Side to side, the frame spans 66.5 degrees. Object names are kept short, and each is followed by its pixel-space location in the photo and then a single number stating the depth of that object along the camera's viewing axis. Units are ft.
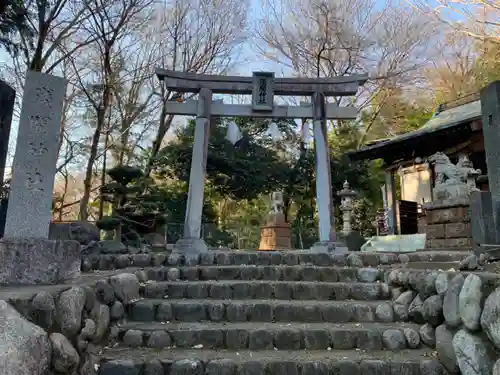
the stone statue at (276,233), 44.09
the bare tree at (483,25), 49.80
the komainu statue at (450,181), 26.76
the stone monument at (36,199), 11.44
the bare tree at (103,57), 45.96
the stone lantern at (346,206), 44.60
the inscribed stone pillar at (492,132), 15.71
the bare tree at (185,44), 56.18
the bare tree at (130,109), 55.11
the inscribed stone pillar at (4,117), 16.06
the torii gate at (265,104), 26.48
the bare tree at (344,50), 65.98
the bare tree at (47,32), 38.40
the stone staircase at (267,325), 10.55
